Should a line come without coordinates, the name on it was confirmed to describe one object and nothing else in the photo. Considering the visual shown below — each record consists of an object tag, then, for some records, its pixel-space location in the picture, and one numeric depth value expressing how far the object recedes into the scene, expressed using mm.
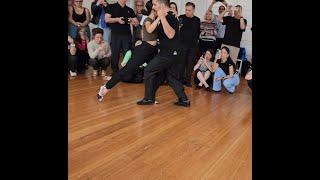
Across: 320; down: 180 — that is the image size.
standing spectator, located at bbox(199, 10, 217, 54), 6293
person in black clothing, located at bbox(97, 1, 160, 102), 4098
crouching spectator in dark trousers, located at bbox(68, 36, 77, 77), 5848
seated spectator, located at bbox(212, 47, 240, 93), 5250
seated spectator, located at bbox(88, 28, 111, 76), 5816
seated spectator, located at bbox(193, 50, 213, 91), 5410
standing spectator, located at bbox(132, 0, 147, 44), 6007
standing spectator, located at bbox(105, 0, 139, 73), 5461
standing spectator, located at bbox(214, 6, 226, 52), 6677
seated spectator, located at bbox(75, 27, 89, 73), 6008
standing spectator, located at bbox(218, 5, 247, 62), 6305
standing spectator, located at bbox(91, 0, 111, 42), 6195
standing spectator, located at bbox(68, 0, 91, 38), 5851
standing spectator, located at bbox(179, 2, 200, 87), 5422
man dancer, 3904
